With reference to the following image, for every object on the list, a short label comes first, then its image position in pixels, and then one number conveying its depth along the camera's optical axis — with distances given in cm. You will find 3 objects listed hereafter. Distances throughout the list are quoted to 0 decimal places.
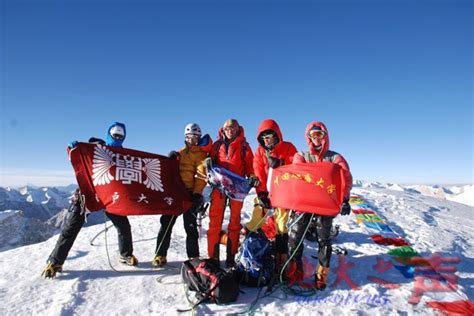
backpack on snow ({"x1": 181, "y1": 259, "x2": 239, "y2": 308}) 444
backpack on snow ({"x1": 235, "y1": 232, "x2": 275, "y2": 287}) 507
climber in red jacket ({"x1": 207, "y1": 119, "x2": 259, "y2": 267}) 598
